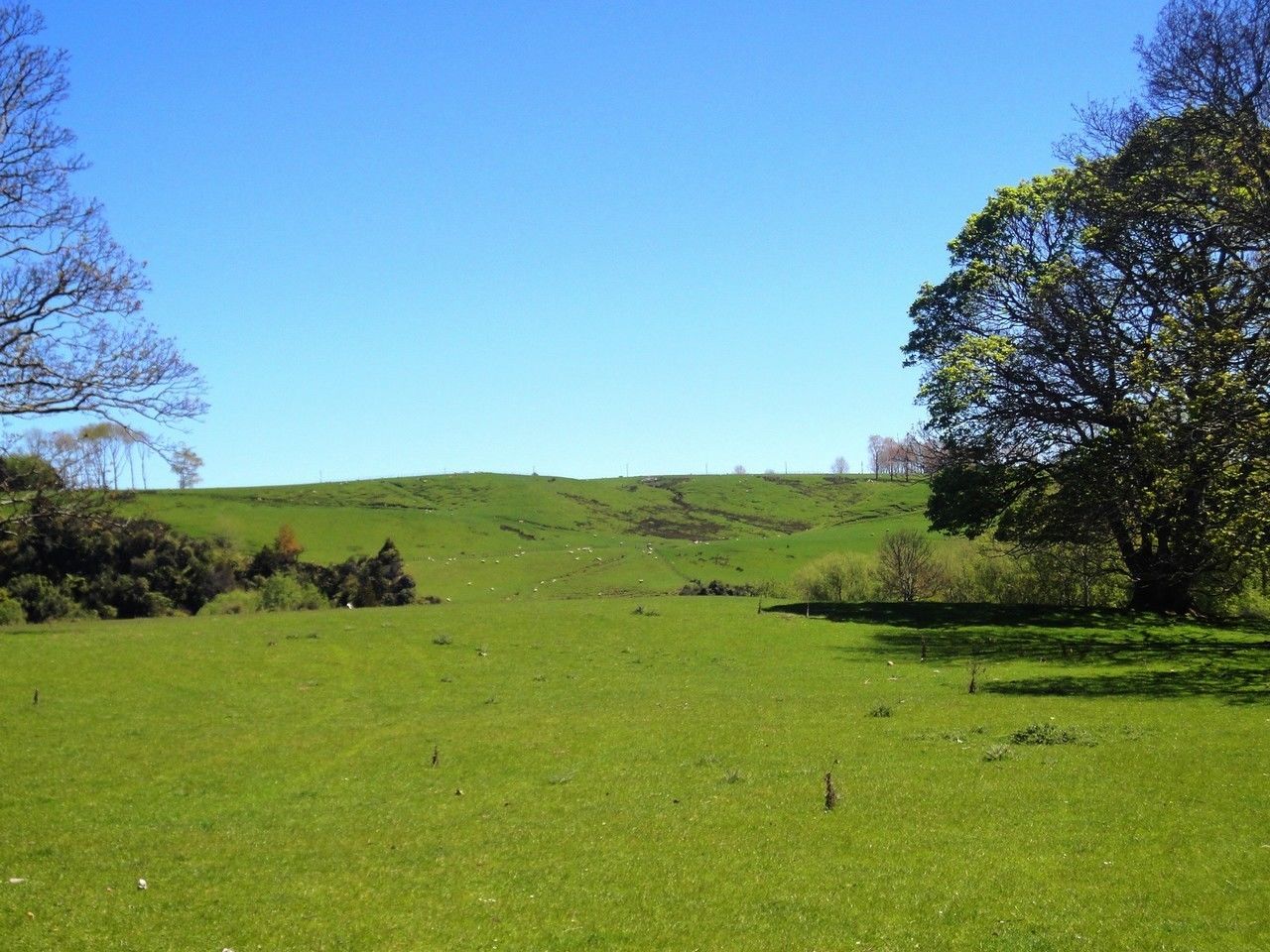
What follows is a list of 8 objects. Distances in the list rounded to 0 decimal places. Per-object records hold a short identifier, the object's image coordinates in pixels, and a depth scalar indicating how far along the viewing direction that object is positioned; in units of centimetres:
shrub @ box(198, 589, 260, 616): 6000
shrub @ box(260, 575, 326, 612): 6069
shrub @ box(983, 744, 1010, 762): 1906
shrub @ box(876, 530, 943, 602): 7131
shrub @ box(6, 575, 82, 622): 5762
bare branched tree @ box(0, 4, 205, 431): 3109
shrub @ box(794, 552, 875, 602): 7456
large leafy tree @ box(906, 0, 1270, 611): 2683
